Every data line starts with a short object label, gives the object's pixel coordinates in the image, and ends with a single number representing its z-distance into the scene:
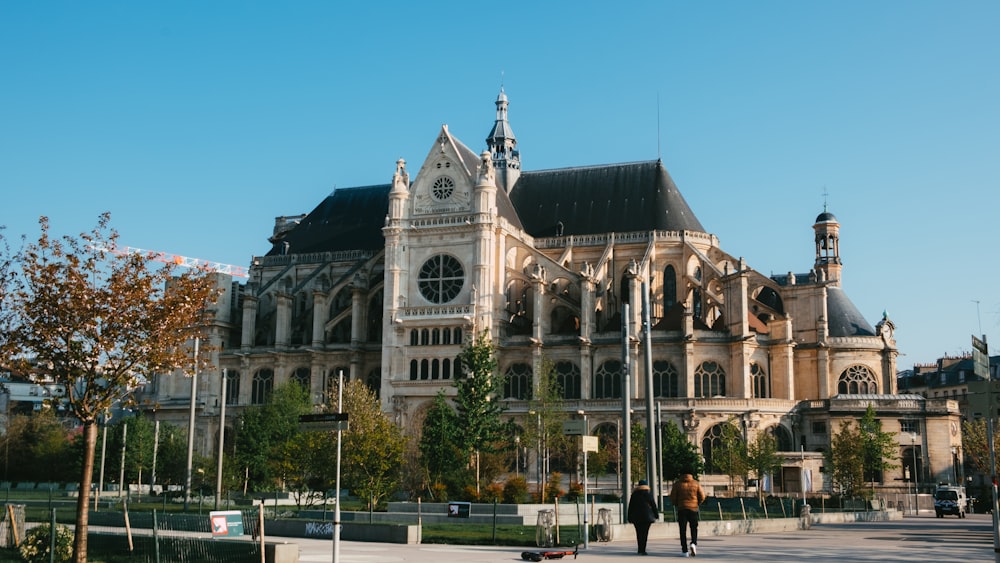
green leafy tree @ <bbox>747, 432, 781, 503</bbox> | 58.41
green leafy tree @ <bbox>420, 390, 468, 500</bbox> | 53.90
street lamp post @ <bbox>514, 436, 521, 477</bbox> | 60.43
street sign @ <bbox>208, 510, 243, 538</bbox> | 22.25
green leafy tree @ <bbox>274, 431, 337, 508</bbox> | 46.88
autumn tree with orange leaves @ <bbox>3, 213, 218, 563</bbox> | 22.67
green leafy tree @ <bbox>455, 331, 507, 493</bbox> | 55.88
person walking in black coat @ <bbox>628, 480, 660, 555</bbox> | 24.38
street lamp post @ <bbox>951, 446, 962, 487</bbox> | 66.69
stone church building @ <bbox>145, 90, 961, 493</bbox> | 65.94
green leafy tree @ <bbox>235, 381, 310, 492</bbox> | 64.94
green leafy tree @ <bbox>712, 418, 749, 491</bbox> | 59.09
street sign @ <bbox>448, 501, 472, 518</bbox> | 37.97
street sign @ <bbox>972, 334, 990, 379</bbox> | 22.91
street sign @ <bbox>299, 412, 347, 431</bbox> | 22.75
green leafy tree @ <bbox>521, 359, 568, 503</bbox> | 59.62
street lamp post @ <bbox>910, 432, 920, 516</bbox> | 65.39
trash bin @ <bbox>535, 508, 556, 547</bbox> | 28.36
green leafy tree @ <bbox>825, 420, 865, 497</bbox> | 59.22
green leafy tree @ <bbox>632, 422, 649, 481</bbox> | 58.75
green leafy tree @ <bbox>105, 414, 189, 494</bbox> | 71.88
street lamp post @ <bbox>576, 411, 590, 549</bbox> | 26.57
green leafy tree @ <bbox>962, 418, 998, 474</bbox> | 62.16
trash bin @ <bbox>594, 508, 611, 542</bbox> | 29.72
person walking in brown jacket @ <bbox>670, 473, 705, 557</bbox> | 23.91
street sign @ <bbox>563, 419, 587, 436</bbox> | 29.48
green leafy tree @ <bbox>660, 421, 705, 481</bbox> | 57.16
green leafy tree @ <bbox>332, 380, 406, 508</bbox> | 43.09
